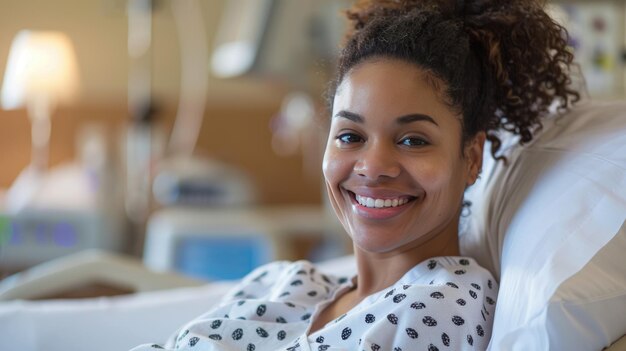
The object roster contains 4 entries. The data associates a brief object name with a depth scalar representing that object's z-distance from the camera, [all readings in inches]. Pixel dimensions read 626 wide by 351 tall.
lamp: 155.5
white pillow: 38.7
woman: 45.5
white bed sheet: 74.2
